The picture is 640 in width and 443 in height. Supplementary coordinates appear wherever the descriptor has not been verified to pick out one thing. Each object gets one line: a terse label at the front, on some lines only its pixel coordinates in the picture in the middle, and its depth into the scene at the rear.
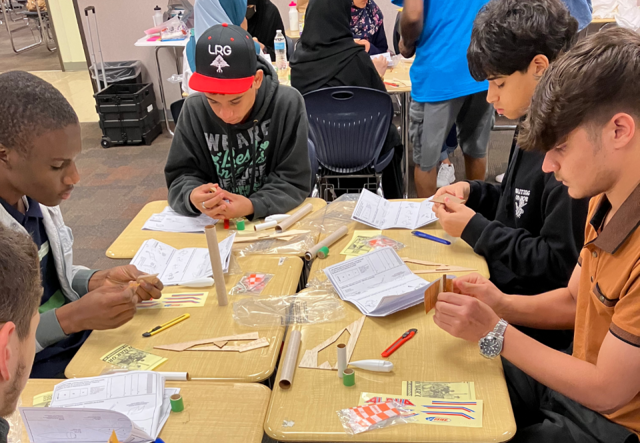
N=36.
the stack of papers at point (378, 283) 1.40
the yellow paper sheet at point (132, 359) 1.28
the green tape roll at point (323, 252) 1.69
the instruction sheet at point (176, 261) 1.62
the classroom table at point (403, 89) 3.55
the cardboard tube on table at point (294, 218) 1.86
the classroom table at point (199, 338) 1.26
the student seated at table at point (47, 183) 1.35
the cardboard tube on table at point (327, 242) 1.70
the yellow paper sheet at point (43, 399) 1.18
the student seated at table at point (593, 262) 0.98
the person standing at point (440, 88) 2.95
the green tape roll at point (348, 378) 1.17
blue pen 1.73
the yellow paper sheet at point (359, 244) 1.70
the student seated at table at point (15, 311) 0.73
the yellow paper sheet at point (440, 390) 1.13
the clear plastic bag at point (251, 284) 1.54
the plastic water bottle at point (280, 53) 4.00
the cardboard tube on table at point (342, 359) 1.18
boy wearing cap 1.94
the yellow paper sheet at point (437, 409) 1.07
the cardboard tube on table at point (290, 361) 1.19
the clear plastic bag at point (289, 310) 1.41
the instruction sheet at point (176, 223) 1.92
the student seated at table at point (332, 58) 3.00
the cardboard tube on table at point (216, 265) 1.40
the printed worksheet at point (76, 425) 0.98
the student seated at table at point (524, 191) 1.52
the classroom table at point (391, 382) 1.06
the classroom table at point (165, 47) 4.74
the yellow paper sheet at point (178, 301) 1.49
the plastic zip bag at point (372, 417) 1.07
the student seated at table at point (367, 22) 4.43
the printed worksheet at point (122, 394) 1.13
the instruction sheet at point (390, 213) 1.85
